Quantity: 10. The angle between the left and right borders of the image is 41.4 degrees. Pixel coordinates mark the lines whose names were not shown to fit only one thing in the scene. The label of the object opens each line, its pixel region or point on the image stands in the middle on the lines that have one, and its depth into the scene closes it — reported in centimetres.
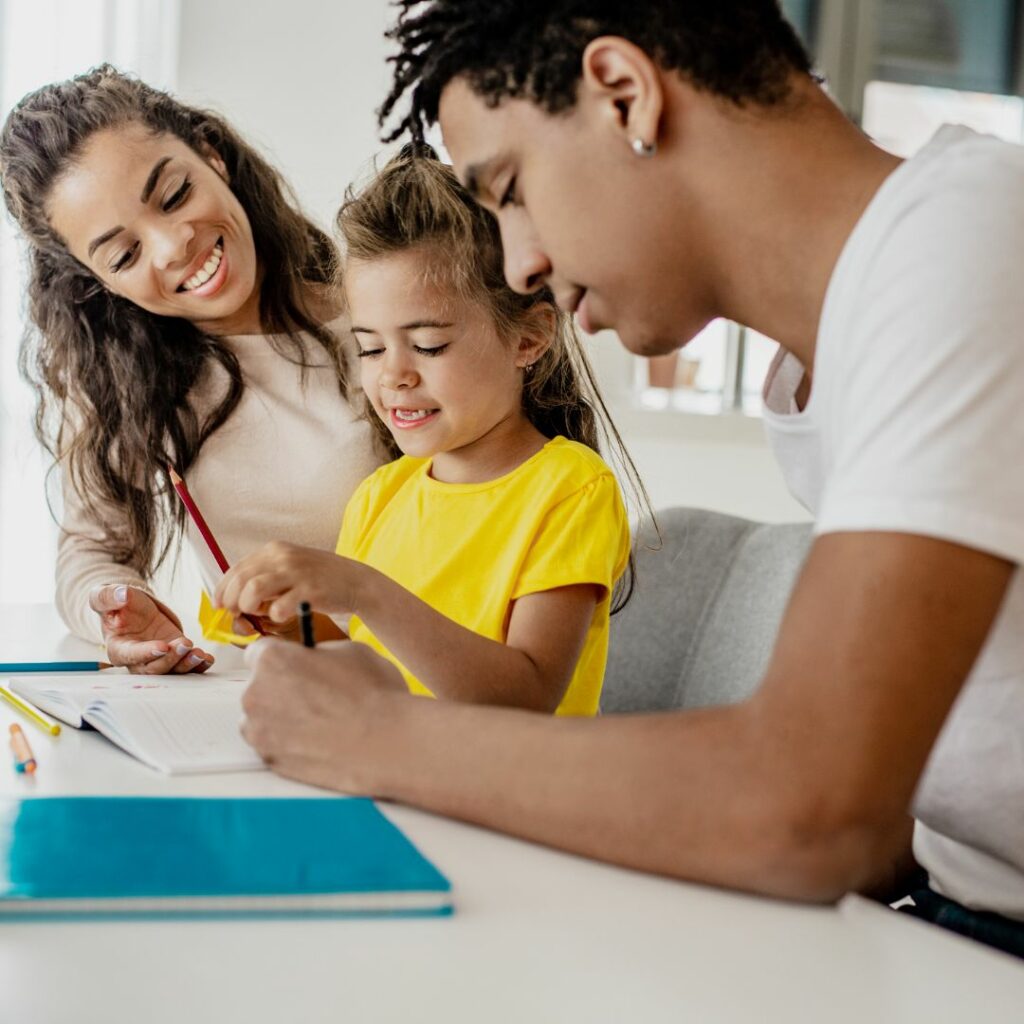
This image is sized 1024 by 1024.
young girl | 125
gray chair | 177
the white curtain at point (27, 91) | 291
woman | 171
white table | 55
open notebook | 91
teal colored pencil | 135
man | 64
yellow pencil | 101
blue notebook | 64
